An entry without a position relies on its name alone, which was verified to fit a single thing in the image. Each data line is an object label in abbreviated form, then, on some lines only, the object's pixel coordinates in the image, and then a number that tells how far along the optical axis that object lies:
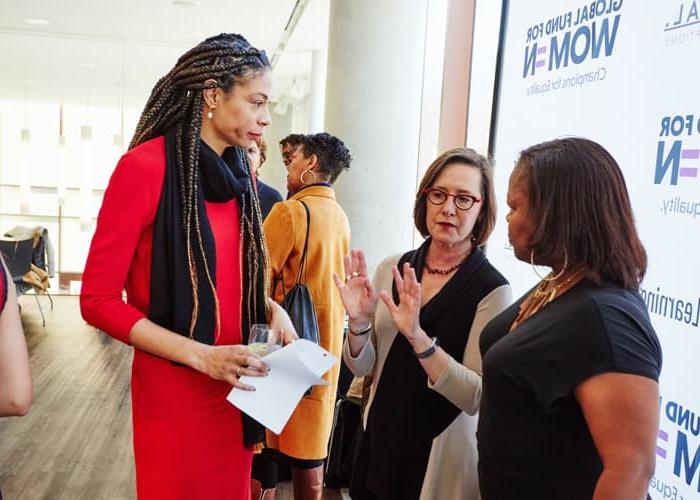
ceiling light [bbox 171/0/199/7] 6.94
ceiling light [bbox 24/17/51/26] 7.80
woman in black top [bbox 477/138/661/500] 1.21
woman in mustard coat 2.94
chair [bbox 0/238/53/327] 8.09
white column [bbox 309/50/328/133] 9.39
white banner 1.69
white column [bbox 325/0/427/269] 4.32
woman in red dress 1.61
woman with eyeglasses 1.78
